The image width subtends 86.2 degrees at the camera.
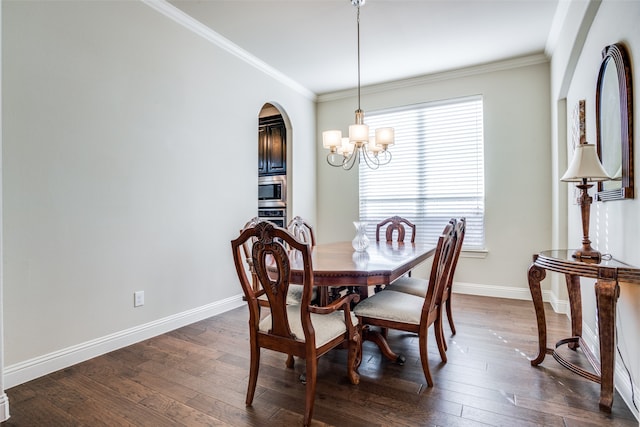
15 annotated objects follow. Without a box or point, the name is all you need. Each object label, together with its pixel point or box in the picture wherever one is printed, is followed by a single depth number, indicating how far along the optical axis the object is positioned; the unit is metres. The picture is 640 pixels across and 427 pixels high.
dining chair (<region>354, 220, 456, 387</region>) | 2.00
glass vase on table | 2.70
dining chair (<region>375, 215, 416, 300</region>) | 3.70
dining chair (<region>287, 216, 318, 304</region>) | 2.56
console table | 1.66
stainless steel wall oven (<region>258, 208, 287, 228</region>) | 4.87
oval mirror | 1.78
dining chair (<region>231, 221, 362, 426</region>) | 1.61
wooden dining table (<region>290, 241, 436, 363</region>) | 1.85
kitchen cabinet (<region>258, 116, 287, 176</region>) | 4.89
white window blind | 4.25
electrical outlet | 2.73
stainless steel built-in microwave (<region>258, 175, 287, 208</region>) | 4.81
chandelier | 2.76
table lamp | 1.86
